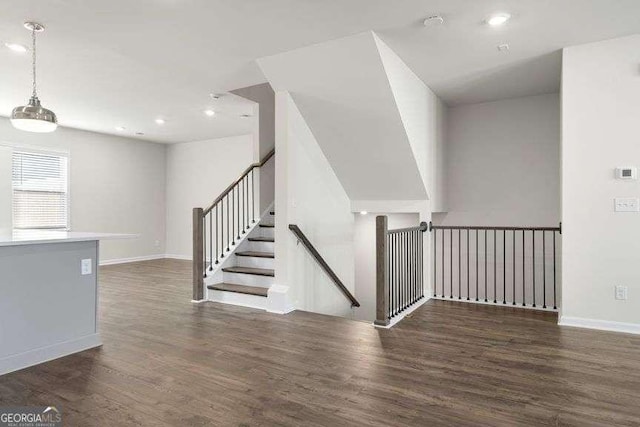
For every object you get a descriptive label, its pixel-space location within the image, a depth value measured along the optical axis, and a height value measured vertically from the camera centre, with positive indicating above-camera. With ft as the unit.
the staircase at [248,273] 15.94 -2.40
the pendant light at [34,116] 11.11 +2.90
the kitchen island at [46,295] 9.47 -2.02
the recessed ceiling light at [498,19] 10.75 +5.50
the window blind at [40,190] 23.31 +1.69
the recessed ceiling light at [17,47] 12.77 +5.63
